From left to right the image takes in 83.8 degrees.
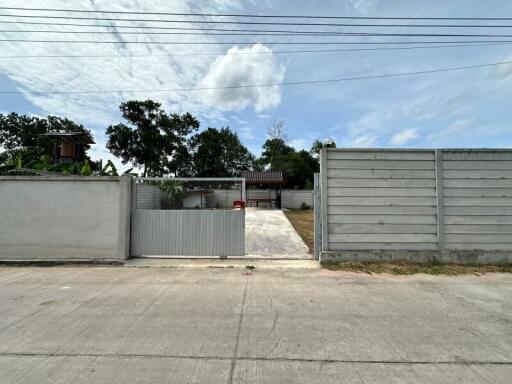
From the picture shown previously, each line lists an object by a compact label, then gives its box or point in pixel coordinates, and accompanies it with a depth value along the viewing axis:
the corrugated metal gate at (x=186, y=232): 6.99
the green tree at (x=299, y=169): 40.03
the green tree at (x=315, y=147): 48.66
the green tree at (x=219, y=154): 39.94
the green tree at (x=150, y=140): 35.34
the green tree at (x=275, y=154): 40.22
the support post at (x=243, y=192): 7.01
